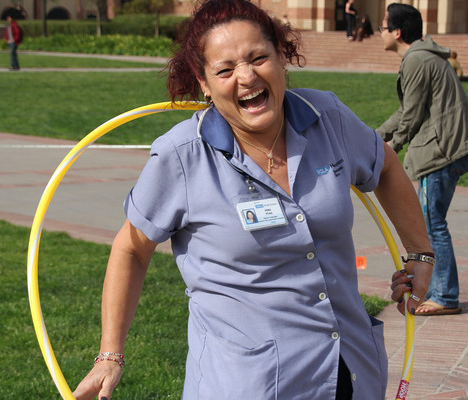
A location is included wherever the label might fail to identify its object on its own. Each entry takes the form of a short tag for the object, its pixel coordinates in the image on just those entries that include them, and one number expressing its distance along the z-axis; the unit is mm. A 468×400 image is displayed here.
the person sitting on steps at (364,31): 39112
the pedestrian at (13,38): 33231
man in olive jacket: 6023
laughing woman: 2564
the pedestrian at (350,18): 40353
